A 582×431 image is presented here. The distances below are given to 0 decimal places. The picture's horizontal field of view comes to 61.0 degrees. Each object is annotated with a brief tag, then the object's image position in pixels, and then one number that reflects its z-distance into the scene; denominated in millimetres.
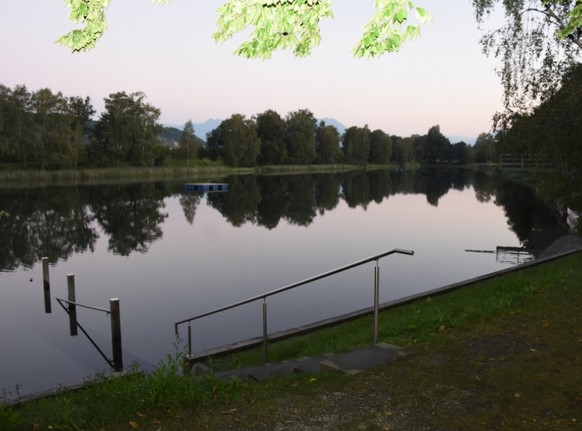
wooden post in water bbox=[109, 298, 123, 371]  13195
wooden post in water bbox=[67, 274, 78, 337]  16556
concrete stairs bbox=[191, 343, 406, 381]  6594
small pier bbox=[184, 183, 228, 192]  75125
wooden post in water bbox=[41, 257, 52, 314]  18297
